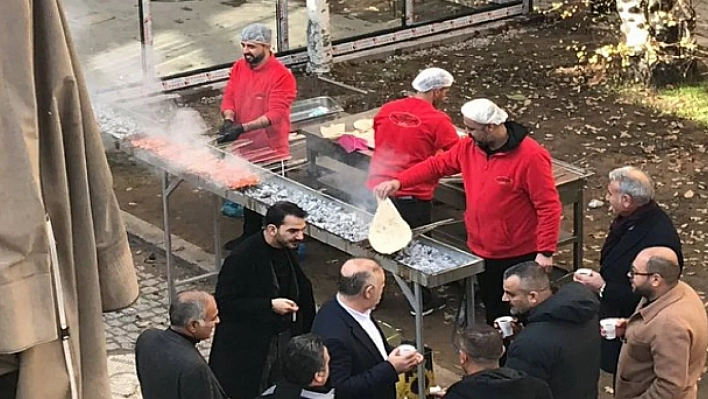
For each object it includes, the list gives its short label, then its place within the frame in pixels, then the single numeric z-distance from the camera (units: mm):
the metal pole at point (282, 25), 14914
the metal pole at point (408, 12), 16078
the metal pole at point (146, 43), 13836
